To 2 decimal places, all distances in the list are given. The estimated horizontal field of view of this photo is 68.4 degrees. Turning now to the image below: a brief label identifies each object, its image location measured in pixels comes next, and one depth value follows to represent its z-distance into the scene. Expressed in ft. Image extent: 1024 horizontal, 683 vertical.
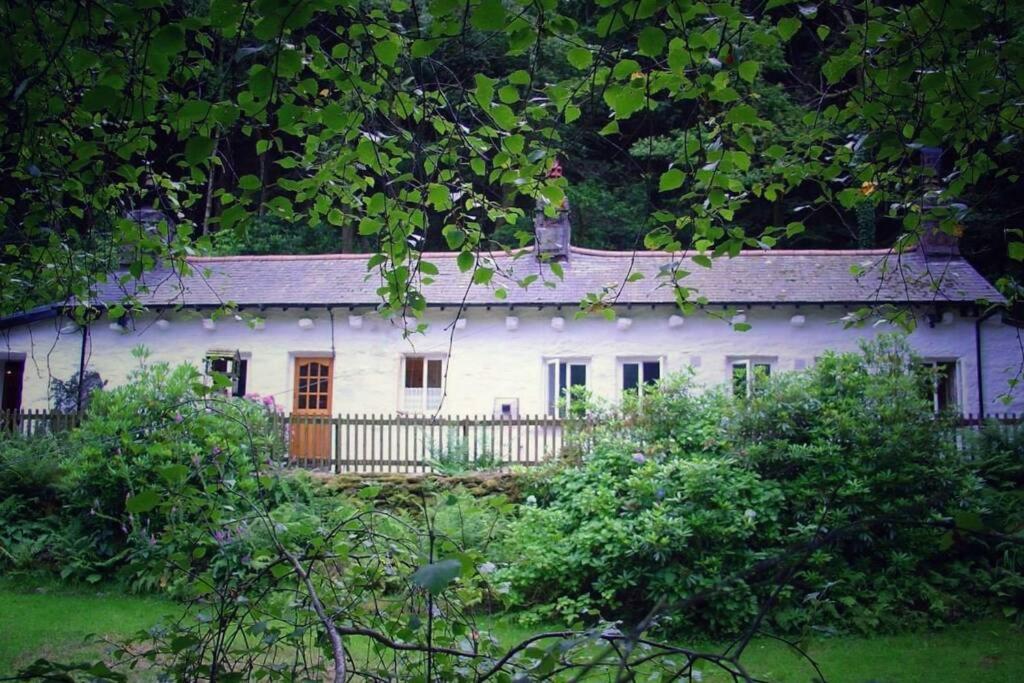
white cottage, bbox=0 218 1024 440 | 44.78
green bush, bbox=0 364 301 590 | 27.32
